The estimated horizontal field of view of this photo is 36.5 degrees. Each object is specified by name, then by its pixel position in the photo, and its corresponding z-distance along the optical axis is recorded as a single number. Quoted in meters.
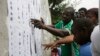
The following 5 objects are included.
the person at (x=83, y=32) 1.44
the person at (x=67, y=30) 1.84
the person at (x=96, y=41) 0.80
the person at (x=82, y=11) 1.97
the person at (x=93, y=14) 1.57
